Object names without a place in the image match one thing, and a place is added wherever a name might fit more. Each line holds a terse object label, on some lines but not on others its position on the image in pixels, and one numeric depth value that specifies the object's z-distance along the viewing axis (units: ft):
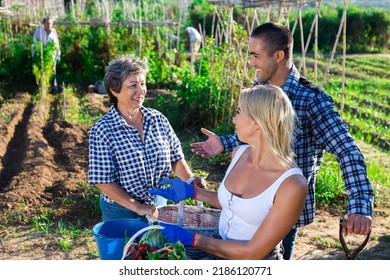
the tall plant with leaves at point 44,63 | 33.09
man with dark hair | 8.17
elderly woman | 9.09
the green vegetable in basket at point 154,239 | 7.04
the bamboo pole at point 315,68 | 14.90
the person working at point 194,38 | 37.35
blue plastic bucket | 8.01
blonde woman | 6.85
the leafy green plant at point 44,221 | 14.93
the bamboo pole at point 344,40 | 15.49
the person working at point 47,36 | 35.24
